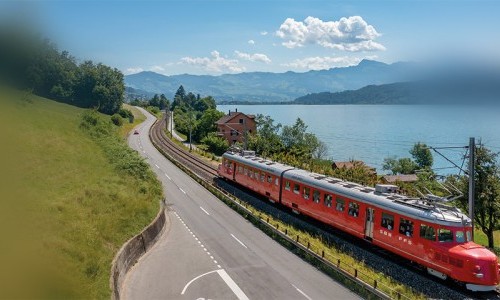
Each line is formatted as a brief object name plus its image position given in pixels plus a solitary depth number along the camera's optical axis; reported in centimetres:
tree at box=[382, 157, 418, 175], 9825
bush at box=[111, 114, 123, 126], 9906
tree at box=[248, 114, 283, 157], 8394
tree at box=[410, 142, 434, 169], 10136
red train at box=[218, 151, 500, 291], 1970
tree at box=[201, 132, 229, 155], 9119
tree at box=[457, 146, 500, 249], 3381
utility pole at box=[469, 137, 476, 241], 2320
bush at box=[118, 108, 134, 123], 11631
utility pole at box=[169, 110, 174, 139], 13331
